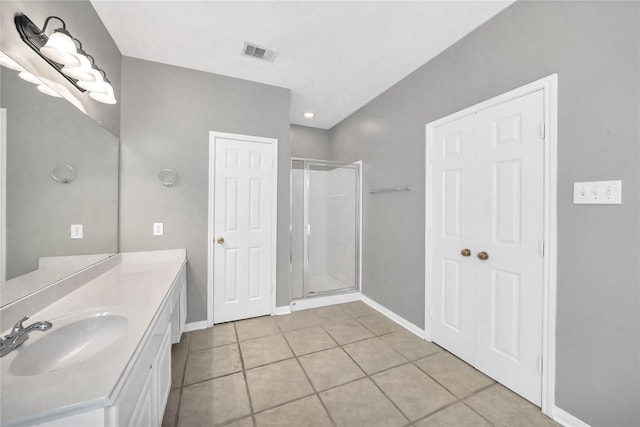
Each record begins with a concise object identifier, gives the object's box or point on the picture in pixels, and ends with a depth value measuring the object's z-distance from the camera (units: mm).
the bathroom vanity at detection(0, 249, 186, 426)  662
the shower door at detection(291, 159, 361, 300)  3178
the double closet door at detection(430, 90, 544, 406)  1571
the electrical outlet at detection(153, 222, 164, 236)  2375
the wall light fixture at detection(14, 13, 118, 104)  1197
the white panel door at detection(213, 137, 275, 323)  2621
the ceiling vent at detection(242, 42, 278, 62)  2158
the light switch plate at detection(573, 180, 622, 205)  1236
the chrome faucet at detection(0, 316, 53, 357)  840
